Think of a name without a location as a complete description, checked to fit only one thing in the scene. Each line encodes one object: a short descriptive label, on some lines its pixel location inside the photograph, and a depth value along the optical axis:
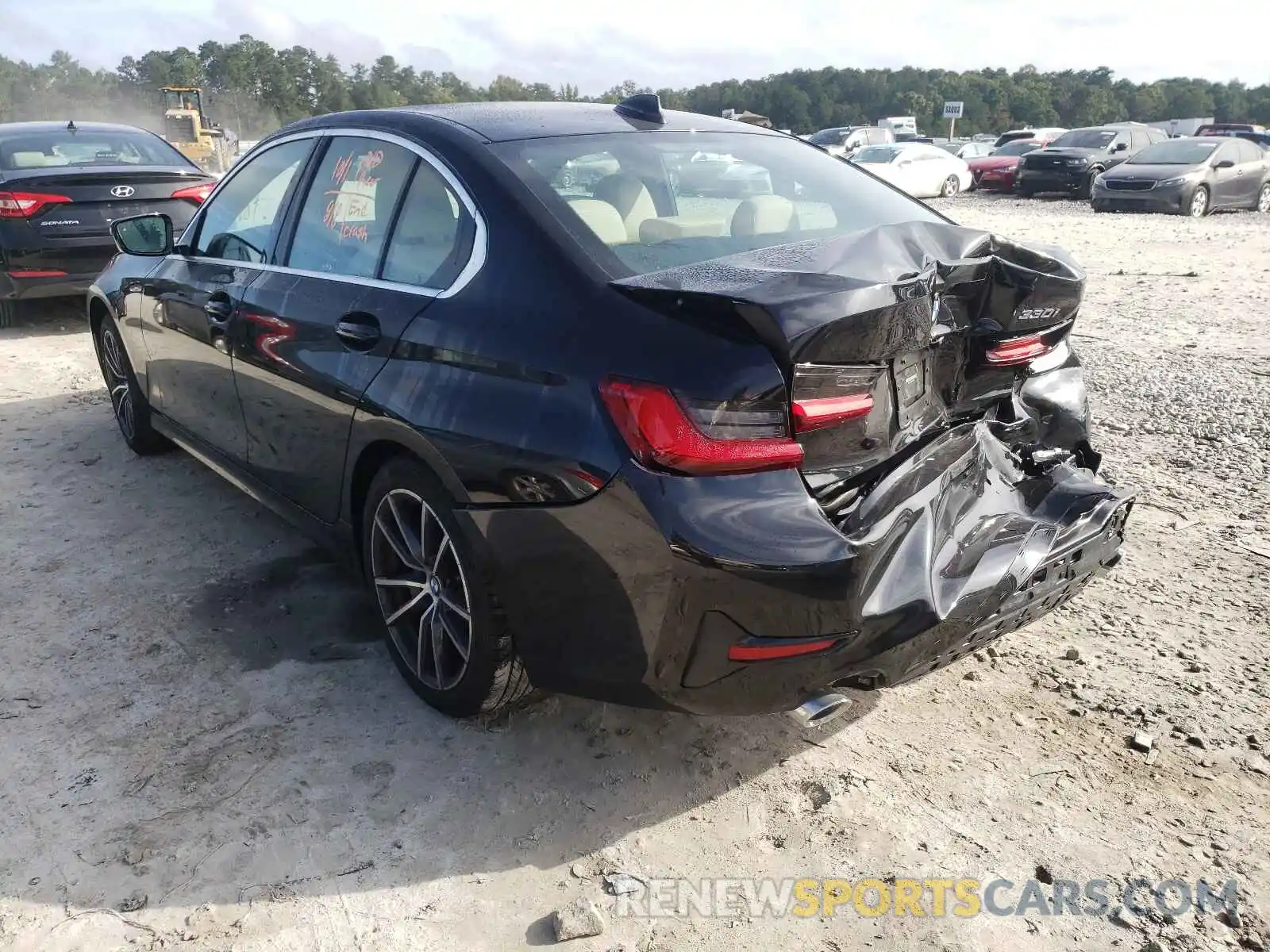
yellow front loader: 31.30
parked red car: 23.09
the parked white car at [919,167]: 21.74
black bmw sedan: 2.15
